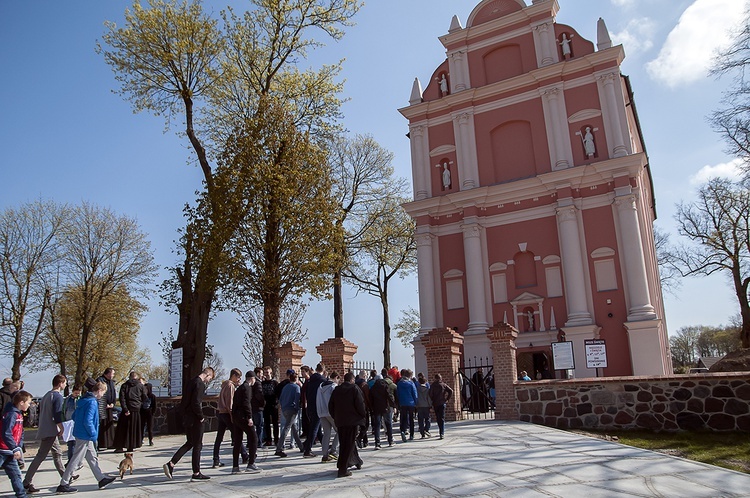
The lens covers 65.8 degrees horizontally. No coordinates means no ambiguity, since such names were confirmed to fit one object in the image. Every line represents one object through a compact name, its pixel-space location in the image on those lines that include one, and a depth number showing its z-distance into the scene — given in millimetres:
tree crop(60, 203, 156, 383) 33406
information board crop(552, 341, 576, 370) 16797
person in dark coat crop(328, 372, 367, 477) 8820
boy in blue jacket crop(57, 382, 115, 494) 8383
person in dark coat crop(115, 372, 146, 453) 12648
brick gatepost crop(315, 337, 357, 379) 16438
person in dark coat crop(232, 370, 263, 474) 9484
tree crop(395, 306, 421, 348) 42719
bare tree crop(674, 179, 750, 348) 32656
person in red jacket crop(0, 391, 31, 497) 7625
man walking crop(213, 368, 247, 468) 9844
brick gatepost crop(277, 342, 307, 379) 16984
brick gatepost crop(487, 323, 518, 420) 15438
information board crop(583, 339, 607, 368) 16641
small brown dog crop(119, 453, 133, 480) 9133
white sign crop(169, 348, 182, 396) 18641
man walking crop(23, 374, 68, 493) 8703
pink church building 24719
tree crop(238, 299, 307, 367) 18672
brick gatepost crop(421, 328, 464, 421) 16141
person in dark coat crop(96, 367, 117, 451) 12288
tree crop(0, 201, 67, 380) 31031
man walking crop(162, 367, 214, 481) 8977
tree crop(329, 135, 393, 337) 31234
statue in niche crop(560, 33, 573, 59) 27828
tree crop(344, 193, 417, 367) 32000
